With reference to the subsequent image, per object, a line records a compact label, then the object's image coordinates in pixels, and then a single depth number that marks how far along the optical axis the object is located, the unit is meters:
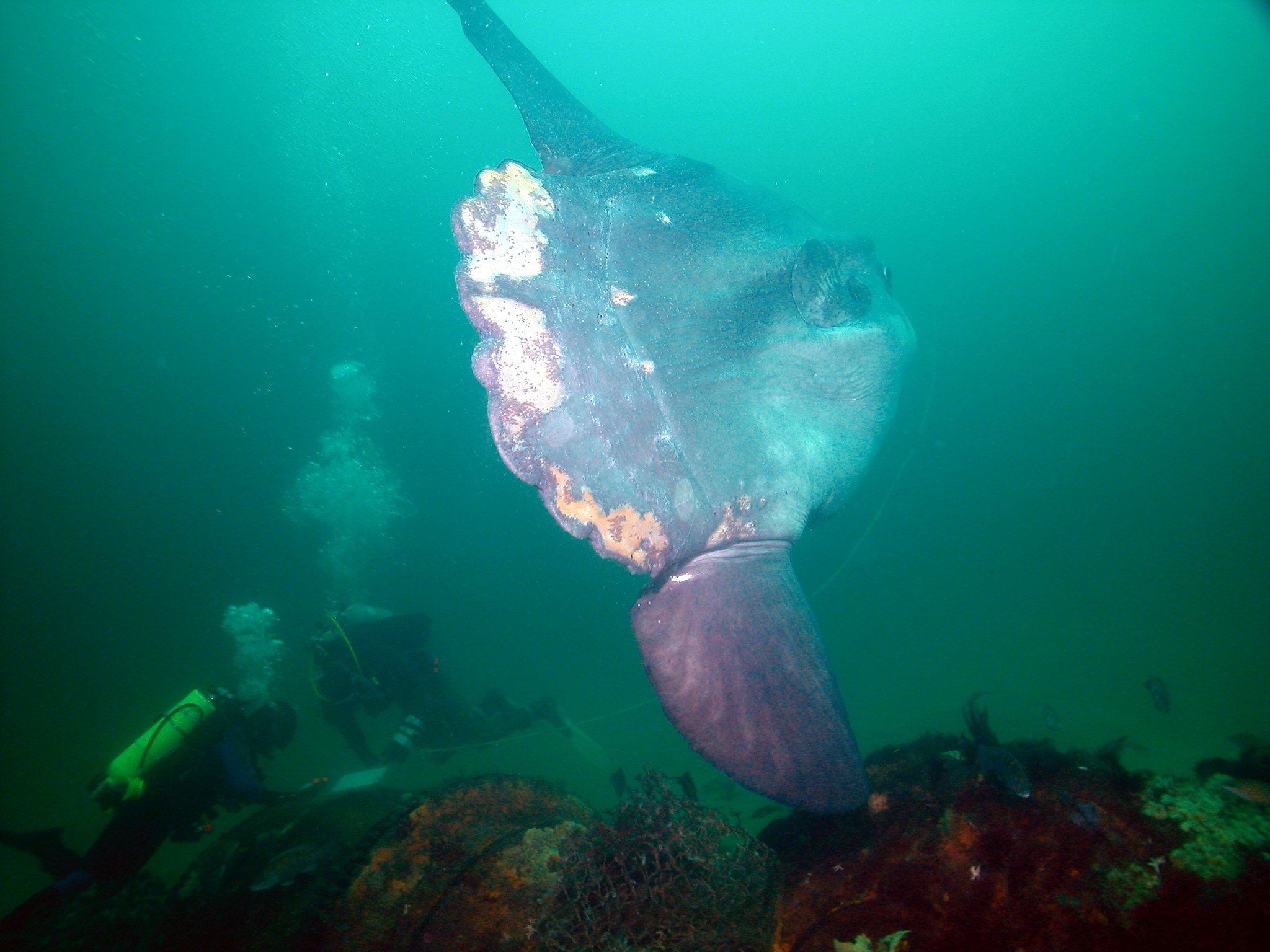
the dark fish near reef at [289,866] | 3.19
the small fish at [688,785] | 3.55
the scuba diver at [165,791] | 4.61
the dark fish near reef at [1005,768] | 2.49
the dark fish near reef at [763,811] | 5.66
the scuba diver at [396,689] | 7.04
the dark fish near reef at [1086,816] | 2.25
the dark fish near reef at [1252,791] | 2.28
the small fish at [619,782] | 3.79
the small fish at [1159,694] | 6.87
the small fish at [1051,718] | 6.73
